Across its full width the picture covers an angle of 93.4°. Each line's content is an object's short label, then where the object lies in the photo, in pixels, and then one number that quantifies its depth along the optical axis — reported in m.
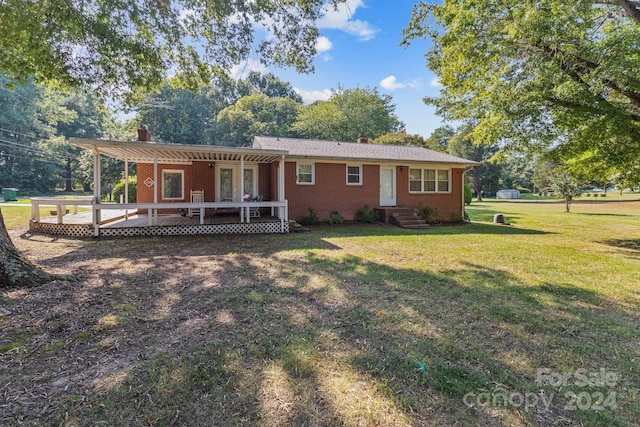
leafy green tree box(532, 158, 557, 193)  42.00
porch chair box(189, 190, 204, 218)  13.42
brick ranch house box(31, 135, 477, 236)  11.86
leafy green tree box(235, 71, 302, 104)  56.26
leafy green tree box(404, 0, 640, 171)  7.18
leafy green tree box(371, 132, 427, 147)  29.23
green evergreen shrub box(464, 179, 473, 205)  25.11
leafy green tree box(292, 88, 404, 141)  36.44
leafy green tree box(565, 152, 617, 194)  10.28
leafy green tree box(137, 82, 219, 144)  39.44
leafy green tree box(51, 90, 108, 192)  42.98
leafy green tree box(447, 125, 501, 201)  45.19
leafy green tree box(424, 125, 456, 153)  53.75
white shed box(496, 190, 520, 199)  48.06
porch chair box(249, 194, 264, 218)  12.61
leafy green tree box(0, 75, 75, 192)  36.28
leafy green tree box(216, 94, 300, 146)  38.88
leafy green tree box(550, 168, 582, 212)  23.48
